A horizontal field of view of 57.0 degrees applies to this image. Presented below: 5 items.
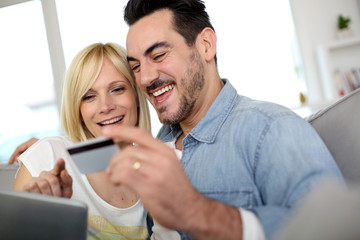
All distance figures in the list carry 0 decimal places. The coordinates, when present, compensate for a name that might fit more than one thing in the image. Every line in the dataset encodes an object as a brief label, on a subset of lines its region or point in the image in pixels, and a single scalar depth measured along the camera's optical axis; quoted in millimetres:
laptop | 664
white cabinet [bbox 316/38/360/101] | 3938
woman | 1400
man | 651
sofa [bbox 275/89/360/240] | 439
